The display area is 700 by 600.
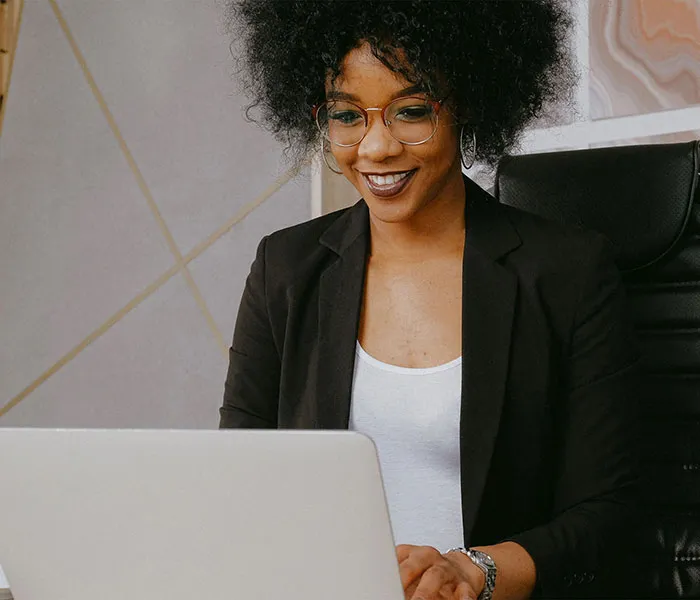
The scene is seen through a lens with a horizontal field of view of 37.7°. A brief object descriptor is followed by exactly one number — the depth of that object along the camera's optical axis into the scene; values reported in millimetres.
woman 1299
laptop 711
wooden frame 2604
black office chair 1409
